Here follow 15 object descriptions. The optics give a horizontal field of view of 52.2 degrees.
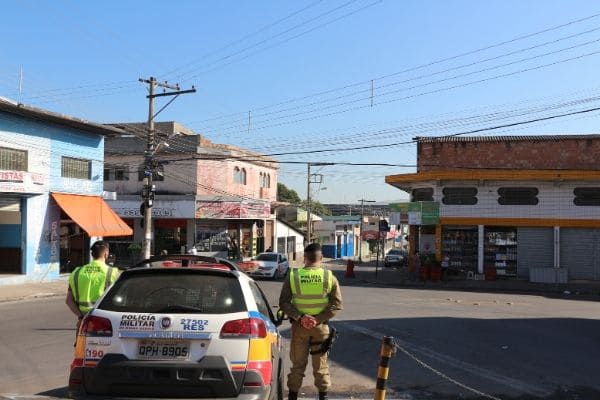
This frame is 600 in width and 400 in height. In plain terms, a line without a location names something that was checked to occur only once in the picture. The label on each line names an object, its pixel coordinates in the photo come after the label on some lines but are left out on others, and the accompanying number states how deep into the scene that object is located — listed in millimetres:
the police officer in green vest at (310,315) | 6195
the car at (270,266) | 30641
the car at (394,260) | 53031
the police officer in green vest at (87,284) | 7180
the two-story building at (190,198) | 39031
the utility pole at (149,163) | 26281
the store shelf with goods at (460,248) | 31891
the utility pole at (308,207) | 52872
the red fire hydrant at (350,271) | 33125
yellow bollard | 5152
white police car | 4543
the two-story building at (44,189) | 23281
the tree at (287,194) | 107700
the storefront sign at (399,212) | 34688
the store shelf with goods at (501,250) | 31422
